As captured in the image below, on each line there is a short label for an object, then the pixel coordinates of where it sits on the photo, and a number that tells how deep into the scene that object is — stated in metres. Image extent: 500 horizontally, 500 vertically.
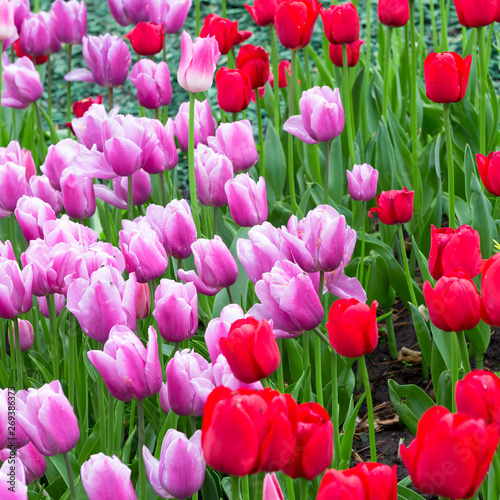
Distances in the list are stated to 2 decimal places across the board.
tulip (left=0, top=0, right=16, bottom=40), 2.96
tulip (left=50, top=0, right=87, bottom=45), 3.79
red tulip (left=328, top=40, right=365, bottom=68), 3.21
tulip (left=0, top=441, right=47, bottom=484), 2.31
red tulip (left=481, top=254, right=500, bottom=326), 2.17
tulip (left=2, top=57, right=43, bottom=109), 3.10
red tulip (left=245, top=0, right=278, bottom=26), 3.08
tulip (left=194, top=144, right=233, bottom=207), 2.61
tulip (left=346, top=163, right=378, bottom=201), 2.72
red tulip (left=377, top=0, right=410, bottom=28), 2.88
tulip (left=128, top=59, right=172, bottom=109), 2.93
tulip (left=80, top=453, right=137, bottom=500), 2.17
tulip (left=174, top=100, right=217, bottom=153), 2.79
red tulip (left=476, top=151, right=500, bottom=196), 2.50
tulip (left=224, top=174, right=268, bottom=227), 2.52
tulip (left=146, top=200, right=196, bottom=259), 2.50
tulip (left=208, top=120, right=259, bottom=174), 2.67
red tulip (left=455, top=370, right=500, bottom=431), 2.10
